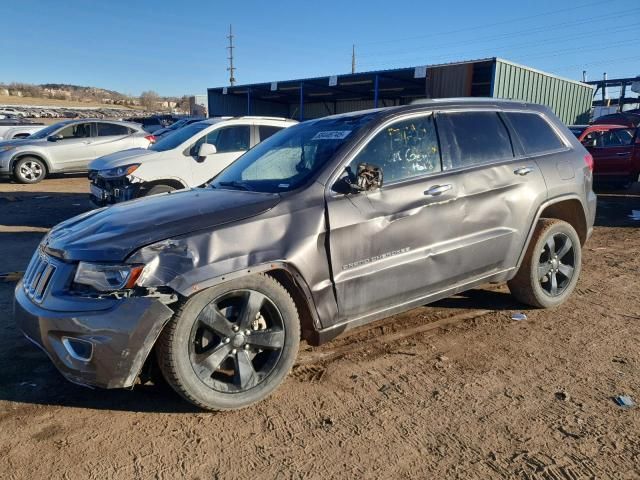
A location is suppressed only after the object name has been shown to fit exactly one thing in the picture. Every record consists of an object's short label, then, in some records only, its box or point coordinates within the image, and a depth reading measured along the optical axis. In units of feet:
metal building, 61.21
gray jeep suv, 8.96
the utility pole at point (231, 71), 211.61
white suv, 24.97
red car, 36.19
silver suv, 44.78
